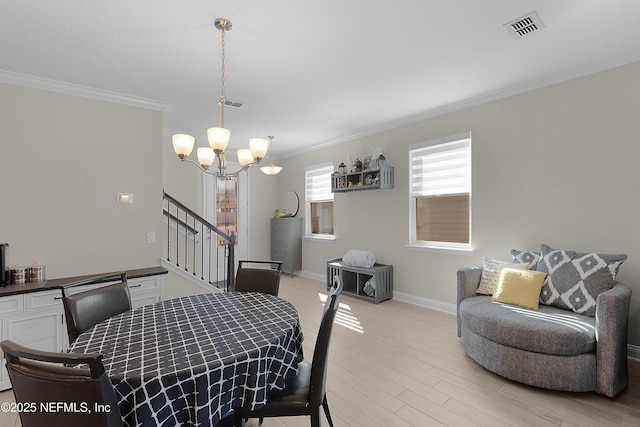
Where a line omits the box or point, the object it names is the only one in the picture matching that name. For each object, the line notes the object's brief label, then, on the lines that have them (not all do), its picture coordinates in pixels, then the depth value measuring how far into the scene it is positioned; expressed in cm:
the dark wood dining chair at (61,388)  105
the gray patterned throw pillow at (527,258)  316
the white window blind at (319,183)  611
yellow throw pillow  284
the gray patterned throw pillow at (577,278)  262
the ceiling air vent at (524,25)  222
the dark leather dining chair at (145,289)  326
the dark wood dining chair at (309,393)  159
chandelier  217
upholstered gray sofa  223
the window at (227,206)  658
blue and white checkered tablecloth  125
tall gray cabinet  662
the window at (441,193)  409
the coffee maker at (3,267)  278
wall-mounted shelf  472
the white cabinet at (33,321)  257
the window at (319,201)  614
